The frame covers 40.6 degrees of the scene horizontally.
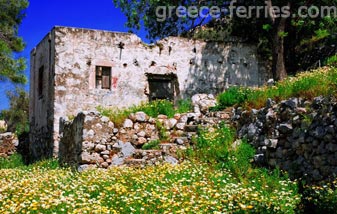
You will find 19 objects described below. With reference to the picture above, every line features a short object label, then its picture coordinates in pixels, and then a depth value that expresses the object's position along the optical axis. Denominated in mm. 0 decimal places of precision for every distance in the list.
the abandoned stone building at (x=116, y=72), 16719
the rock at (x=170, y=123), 12852
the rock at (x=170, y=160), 11077
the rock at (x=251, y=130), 10742
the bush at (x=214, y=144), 10484
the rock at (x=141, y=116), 12578
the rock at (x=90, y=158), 11859
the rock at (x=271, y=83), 13673
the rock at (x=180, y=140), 11820
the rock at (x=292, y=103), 9867
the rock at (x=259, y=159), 9930
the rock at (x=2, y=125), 27412
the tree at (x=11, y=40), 19547
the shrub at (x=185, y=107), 13547
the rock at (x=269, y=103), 10711
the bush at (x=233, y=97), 12688
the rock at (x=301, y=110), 9477
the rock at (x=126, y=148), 12055
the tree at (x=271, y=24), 18047
